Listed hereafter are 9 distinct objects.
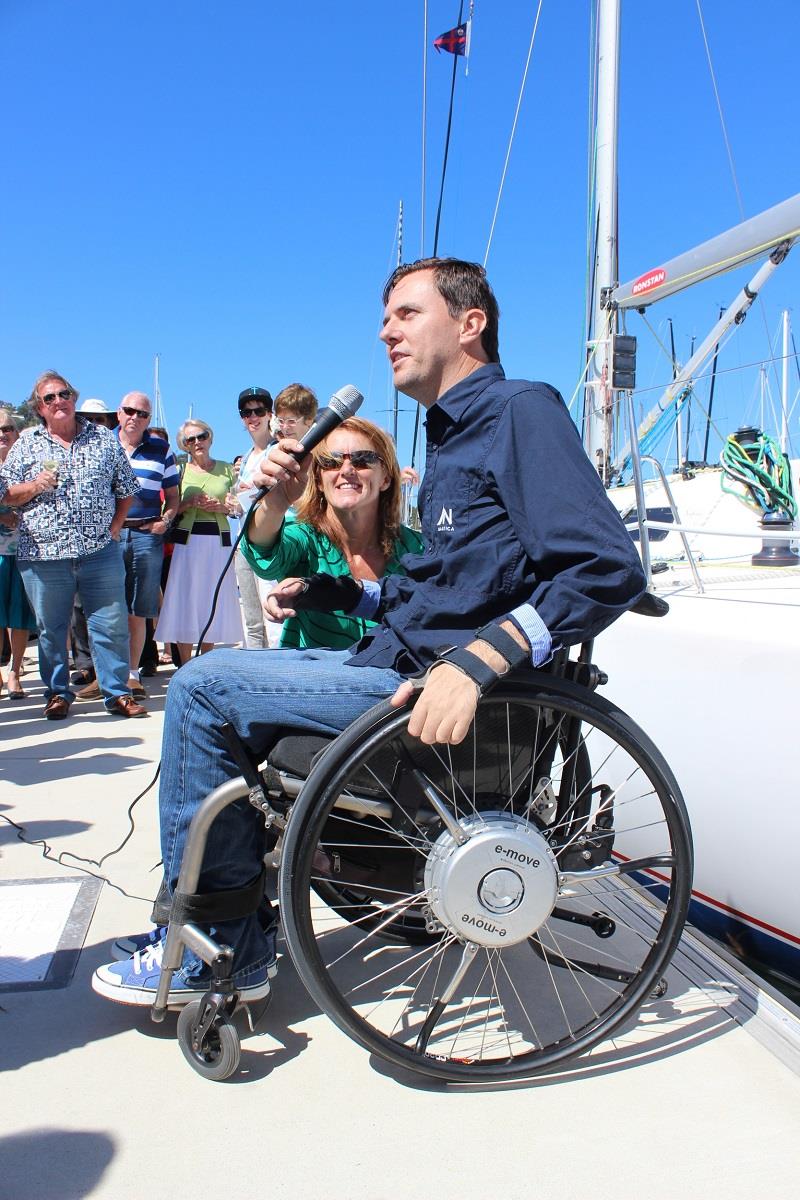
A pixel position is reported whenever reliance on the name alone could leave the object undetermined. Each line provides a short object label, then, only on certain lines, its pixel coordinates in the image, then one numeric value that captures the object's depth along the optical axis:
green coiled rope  4.03
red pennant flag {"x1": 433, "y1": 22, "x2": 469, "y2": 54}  7.88
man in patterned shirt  5.21
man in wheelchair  1.65
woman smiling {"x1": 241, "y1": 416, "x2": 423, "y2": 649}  2.53
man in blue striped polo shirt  6.20
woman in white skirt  6.59
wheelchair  1.71
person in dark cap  5.45
